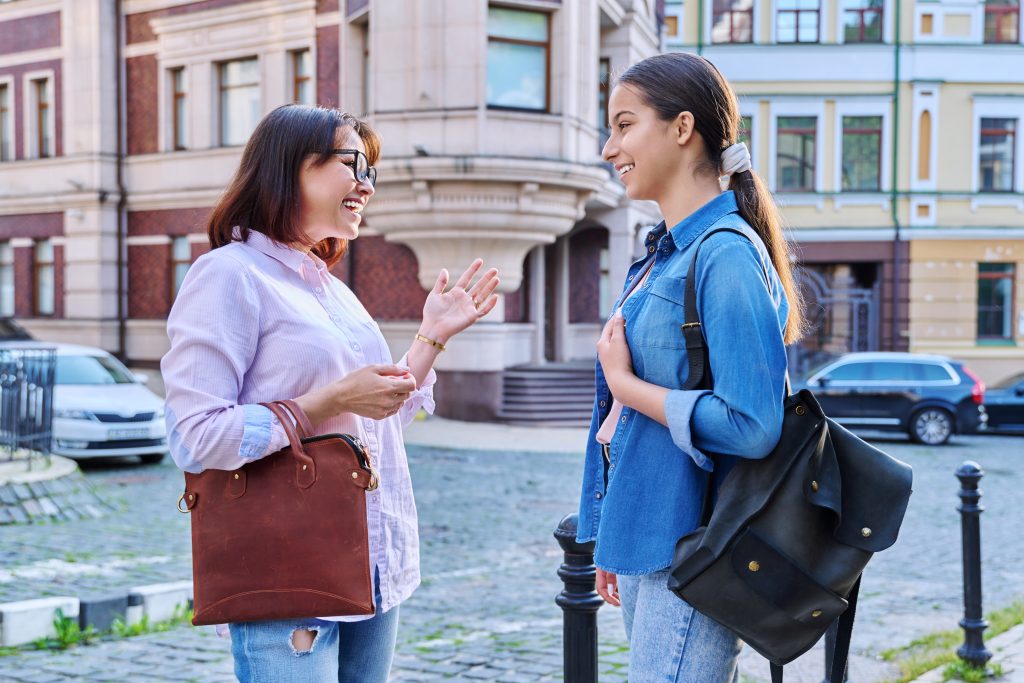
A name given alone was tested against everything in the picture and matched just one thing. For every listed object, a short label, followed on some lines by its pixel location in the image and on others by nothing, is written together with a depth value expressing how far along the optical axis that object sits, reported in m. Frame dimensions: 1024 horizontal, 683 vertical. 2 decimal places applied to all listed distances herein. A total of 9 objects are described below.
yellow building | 26.77
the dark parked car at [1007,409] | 19.23
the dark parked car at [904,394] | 17.86
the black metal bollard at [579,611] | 3.38
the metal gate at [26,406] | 10.09
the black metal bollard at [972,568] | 5.14
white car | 13.14
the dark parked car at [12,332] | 18.92
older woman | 2.36
